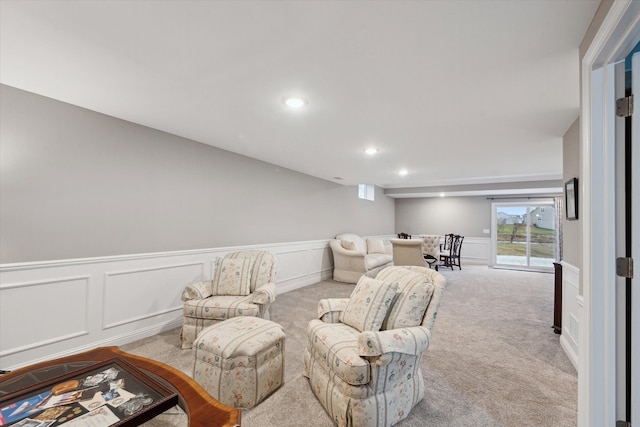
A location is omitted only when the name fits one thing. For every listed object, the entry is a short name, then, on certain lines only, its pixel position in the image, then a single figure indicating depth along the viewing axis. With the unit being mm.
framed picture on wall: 2574
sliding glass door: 7812
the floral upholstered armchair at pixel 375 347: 1634
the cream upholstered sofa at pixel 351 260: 5832
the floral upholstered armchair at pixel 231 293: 2756
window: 7996
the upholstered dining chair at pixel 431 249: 7109
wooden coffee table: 1129
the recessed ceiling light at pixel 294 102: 2354
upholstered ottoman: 1881
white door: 1300
